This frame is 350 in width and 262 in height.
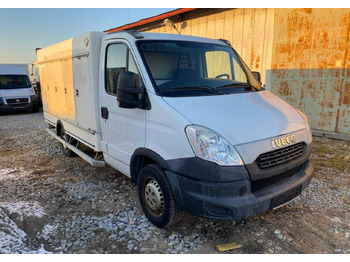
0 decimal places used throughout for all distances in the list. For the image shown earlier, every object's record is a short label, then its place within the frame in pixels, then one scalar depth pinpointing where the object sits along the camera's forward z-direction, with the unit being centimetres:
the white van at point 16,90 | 1370
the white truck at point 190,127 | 252
